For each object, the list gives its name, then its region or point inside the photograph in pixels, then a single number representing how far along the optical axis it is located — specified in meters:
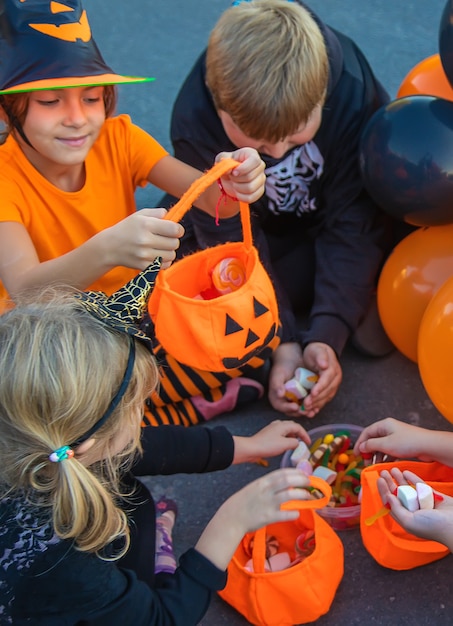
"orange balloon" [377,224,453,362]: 1.63
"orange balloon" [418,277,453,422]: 1.42
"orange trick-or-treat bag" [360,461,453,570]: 1.33
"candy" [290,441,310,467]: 1.58
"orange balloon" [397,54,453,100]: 1.75
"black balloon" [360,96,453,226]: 1.51
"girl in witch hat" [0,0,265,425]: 1.31
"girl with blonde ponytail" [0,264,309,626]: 1.00
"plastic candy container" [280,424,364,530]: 1.52
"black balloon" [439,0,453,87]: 1.48
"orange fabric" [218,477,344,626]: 1.31
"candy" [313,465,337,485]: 1.54
